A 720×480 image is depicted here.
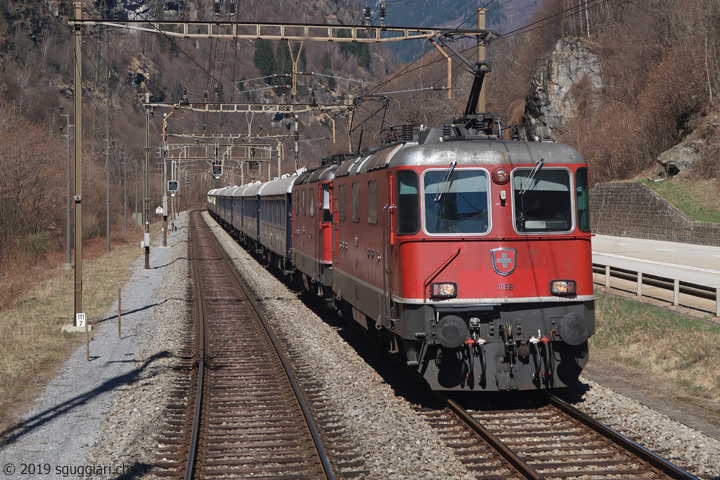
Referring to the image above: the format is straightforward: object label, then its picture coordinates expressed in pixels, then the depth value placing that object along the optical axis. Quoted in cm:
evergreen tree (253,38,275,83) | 15700
